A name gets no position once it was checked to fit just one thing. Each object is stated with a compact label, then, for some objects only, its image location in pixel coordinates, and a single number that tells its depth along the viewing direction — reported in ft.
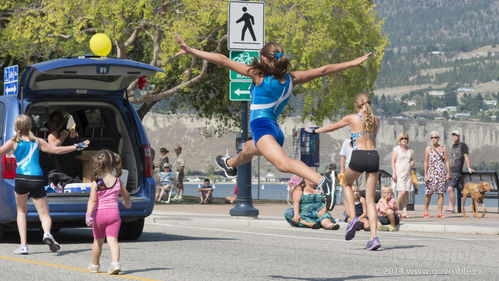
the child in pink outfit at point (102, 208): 29.96
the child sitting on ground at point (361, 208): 52.13
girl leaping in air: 28.17
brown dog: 66.69
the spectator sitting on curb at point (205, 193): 96.84
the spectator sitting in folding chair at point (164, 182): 93.20
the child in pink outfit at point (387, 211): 52.31
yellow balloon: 52.01
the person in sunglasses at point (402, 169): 64.39
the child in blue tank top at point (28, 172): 36.78
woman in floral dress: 65.72
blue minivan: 39.73
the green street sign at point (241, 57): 62.34
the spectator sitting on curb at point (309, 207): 53.36
